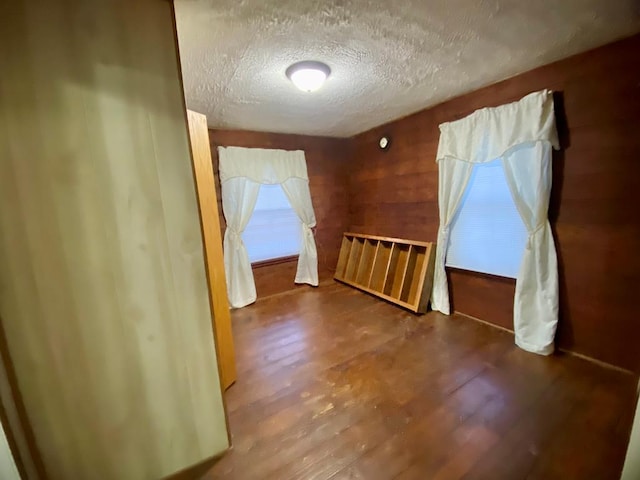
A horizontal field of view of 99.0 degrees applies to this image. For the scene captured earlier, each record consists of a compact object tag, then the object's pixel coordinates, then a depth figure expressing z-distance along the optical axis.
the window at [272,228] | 3.51
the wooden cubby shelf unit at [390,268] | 2.92
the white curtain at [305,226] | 3.66
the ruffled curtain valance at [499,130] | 1.94
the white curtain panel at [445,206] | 2.54
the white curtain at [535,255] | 1.99
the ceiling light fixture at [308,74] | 1.76
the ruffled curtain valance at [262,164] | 3.20
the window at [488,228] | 2.27
